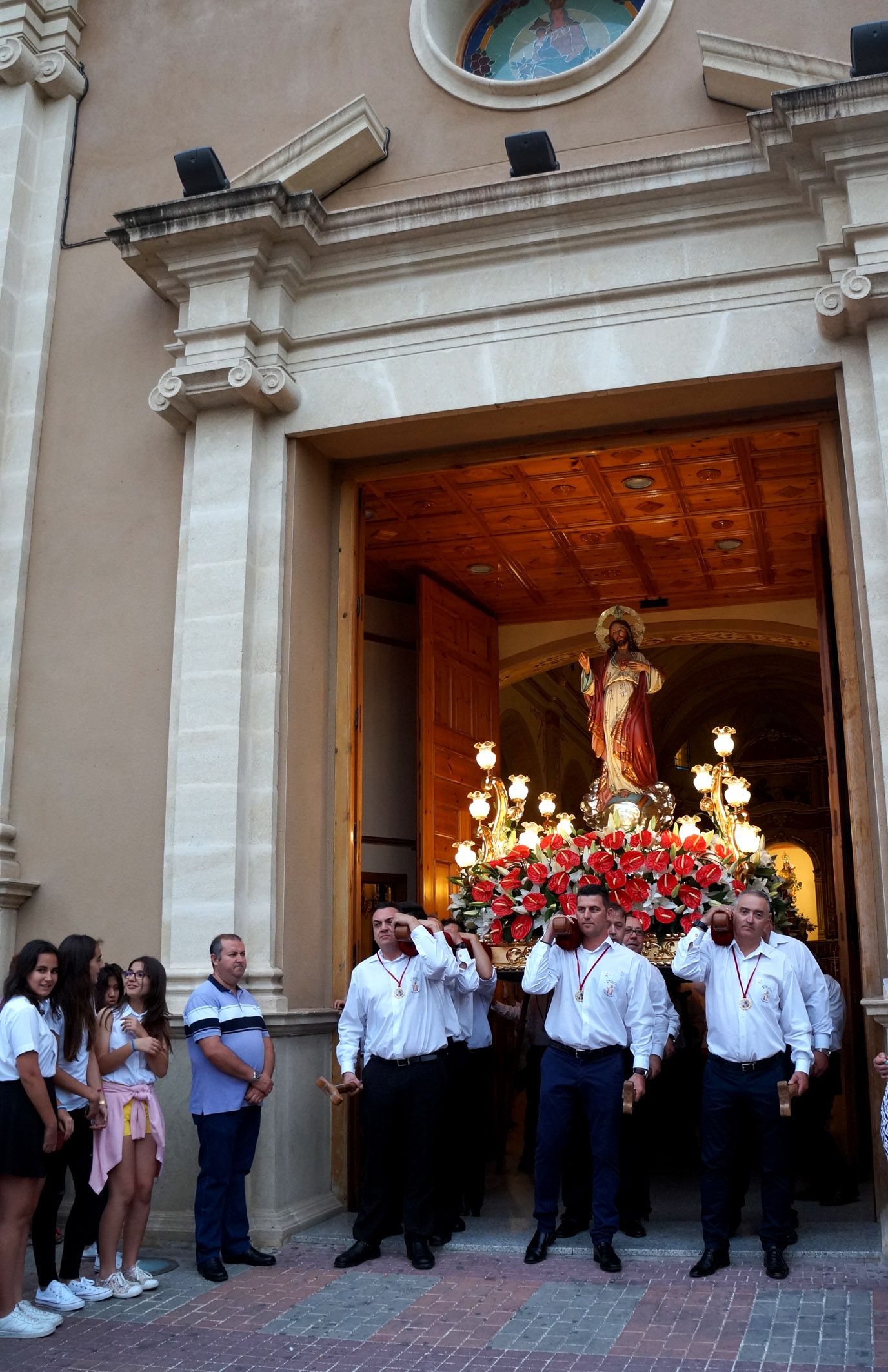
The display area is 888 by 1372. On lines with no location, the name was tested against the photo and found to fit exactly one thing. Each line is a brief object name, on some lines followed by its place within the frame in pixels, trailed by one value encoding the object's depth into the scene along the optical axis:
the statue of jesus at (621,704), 10.50
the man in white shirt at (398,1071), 6.62
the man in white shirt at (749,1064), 6.15
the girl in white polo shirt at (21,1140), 5.43
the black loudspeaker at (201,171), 8.45
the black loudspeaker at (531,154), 8.06
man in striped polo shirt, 6.49
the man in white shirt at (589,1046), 6.46
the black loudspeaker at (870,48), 7.36
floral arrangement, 8.40
